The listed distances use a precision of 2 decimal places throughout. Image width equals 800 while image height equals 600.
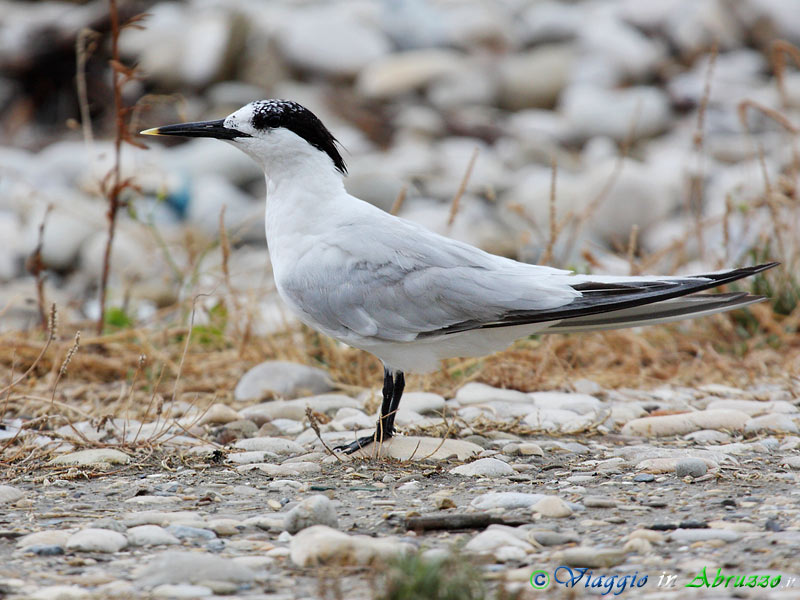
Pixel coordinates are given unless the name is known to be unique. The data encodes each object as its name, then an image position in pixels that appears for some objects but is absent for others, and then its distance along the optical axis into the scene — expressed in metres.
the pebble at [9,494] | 4.95
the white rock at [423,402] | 7.03
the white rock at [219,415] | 6.73
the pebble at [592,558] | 3.86
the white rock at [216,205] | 15.93
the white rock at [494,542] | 4.09
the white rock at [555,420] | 6.61
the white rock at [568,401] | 7.03
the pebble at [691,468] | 5.27
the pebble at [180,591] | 3.63
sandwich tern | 5.59
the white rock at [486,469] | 5.45
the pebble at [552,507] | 4.58
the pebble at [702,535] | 4.13
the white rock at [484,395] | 7.24
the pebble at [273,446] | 6.05
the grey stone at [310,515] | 4.39
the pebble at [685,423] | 6.45
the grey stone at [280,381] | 7.52
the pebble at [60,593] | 3.59
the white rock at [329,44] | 21.55
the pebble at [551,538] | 4.17
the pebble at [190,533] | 4.38
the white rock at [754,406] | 6.86
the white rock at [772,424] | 6.36
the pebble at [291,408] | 6.83
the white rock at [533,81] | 21.58
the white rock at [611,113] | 19.67
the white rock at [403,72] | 20.86
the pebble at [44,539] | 4.23
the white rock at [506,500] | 4.72
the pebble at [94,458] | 5.66
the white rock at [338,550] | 3.91
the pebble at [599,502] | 4.73
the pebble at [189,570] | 3.77
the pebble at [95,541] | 4.19
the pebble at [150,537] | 4.30
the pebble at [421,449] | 5.83
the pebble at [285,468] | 5.52
